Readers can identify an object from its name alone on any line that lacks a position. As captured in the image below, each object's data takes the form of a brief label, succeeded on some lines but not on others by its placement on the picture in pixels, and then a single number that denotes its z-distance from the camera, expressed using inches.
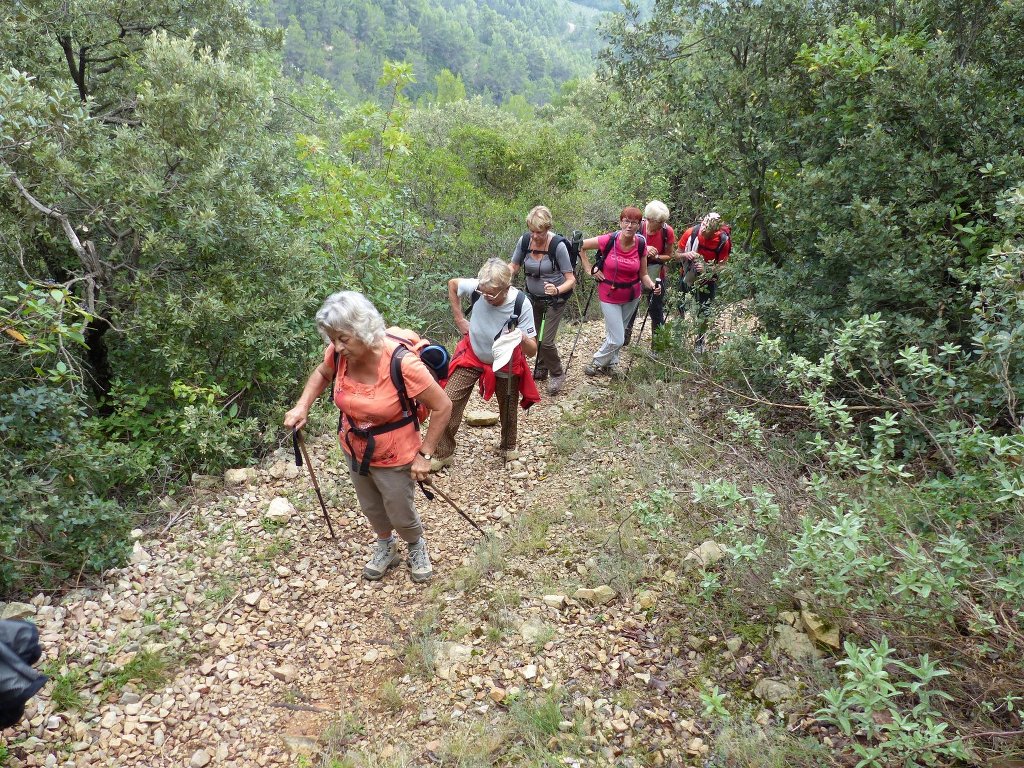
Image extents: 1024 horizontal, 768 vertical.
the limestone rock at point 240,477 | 213.0
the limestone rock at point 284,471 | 216.5
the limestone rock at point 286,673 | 146.3
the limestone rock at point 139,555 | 174.9
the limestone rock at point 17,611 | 147.3
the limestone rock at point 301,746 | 126.0
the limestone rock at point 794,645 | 118.3
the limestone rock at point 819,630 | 116.9
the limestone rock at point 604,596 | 150.4
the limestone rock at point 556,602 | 152.6
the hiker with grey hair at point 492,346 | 190.6
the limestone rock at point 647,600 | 145.7
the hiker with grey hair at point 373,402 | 134.7
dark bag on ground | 82.4
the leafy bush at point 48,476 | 154.5
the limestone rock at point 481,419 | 260.2
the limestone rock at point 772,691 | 113.8
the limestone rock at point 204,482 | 210.8
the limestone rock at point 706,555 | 149.3
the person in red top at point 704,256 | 250.1
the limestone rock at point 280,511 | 196.4
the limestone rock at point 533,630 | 143.1
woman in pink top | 243.8
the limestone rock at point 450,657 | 139.7
